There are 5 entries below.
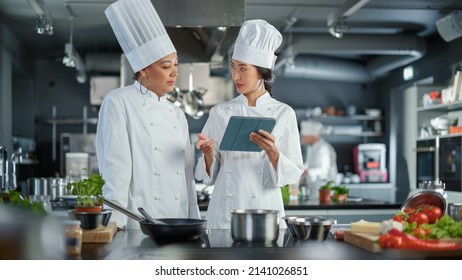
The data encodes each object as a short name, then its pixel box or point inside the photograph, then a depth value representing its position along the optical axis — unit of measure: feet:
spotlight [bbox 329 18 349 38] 32.88
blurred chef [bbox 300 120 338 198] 41.42
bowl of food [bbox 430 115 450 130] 38.80
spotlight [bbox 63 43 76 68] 36.55
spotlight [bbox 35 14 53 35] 27.35
